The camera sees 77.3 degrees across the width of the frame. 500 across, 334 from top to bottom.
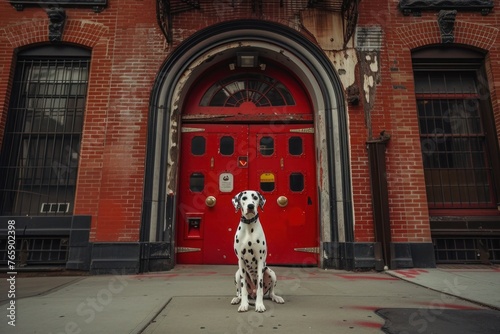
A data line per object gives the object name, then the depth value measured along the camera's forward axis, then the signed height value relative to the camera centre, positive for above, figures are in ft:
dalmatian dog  10.48 -0.73
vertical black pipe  18.45 +1.83
